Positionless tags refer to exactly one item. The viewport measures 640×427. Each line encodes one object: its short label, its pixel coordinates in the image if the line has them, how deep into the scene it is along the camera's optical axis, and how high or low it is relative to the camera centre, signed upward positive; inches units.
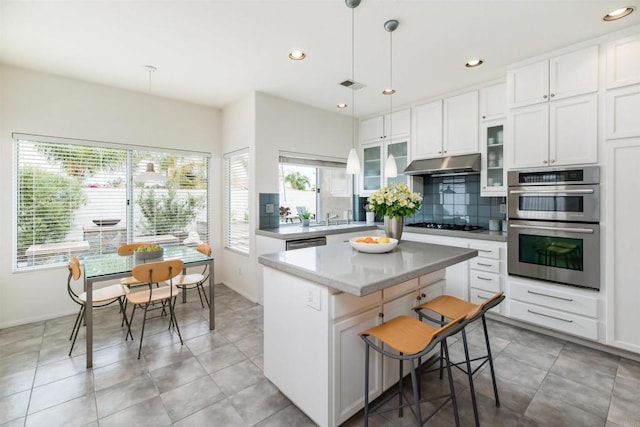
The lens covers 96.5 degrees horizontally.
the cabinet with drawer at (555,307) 100.6 -36.6
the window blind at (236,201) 159.6 +5.6
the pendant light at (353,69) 80.5 +58.1
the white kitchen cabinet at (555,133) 100.1 +28.7
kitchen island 62.8 -25.9
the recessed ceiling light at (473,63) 116.5 +60.9
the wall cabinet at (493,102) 131.0 +50.7
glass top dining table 92.3 -20.4
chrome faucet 186.8 -4.6
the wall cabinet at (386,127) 168.6 +52.0
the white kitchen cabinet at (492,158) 132.8 +24.6
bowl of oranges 83.3 -10.4
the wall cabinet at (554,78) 100.1 +49.4
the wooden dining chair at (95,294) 102.0 -31.5
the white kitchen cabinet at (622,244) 92.5 -11.6
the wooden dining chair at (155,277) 97.4 -23.4
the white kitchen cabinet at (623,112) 91.5 +31.7
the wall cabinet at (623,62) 91.7 +48.3
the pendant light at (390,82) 90.0 +58.6
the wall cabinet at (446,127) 141.2 +43.6
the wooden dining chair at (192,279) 125.5 -31.2
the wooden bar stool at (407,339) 53.2 -27.6
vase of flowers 92.7 +2.3
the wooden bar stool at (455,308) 63.7 -26.3
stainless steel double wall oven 99.3 -5.7
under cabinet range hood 137.4 +22.8
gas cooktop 144.3 -8.8
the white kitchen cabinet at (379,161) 170.7 +30.8
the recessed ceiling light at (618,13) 84.0 +59.2
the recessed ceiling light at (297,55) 108.3 +60.0
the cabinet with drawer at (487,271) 122.6 -27.3
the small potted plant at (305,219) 163.8 -5.1
